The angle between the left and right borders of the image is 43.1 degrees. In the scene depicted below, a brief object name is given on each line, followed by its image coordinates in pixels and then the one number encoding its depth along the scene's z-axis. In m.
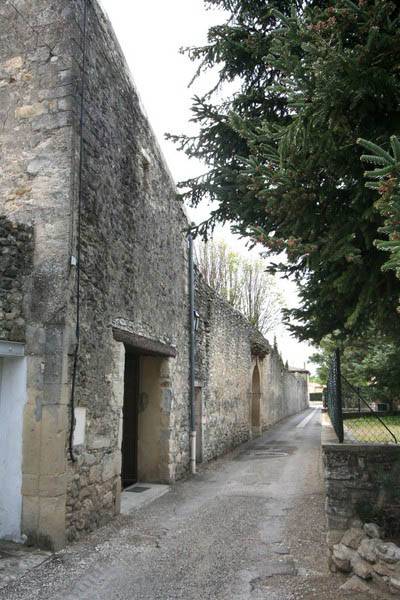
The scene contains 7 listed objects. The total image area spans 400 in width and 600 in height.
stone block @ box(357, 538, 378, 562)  3.94
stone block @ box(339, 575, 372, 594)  3.83
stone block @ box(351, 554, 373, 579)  3.92
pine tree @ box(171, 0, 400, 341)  3.26
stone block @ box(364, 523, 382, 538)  4.21
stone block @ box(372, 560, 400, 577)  3.77
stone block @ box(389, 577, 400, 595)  3.68
